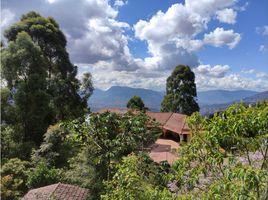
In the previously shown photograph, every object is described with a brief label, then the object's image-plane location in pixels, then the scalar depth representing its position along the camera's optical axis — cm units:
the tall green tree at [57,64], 1293
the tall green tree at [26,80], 1025
